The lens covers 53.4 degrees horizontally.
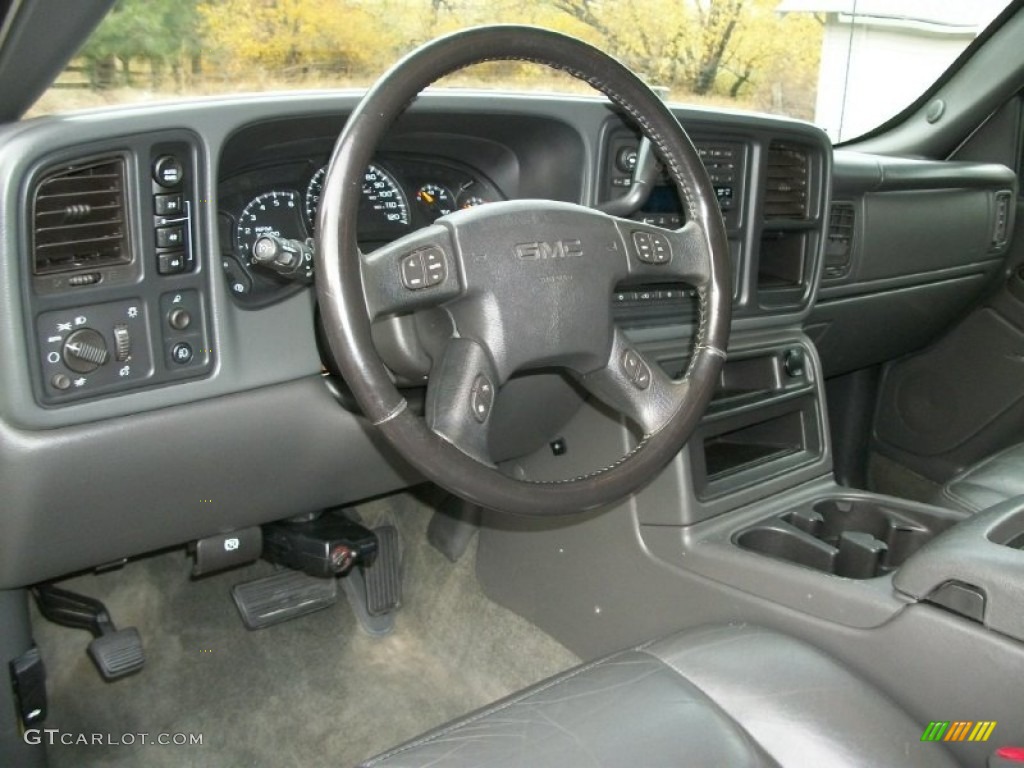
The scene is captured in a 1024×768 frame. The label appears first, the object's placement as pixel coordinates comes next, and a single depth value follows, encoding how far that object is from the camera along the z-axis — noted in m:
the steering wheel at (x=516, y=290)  1.20
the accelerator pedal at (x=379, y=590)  2.46
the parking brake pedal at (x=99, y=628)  1.96
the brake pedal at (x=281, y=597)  2.25
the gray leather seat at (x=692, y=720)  1.22
